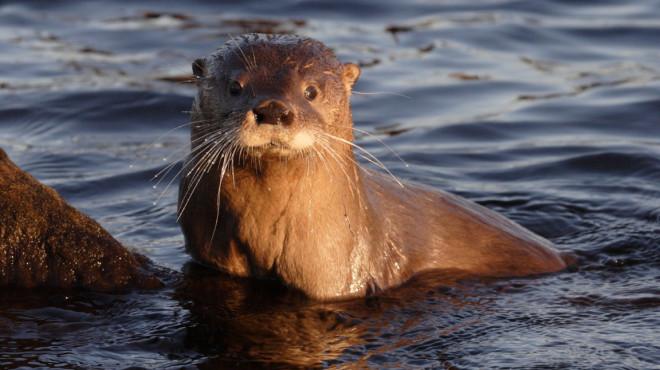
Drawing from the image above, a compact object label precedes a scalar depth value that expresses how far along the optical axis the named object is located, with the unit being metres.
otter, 11.28
